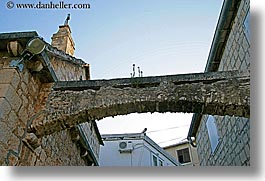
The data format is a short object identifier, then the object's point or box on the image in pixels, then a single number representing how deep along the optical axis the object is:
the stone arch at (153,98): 4.08
